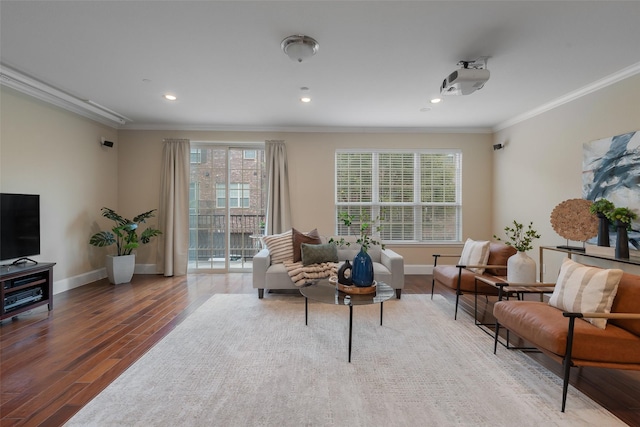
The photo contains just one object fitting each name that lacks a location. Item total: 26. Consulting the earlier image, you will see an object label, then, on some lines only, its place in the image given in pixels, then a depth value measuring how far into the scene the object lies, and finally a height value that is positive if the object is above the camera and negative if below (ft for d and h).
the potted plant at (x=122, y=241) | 15.19 -1.74
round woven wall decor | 11.05 -0.33
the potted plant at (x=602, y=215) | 10.06 -0.10
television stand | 9.87 -2.85
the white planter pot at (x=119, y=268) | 15.21 -3.13
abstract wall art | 9.95 +1.50
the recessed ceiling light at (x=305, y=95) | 11.97 +4.88
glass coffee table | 8.34 -2.57
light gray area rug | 5.71 -3.97
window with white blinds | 18.28 +1.19
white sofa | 12.84 -2.83
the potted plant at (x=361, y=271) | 9.11 -1.90
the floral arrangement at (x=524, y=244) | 9.70 -1.09
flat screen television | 10.81 -0.69
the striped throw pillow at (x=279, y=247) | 13.96 -1.82
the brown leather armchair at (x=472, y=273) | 11.15 -2.48
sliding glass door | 18.10 +0.41
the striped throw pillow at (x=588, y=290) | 6.57 -1.82
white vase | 9.44 -1.87
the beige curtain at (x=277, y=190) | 17.43 +1.14
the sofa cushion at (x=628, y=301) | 6.36 -1.98
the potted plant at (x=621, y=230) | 9.45 -0.57
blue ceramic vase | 9.11 -1.89
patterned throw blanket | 12.53 -2.67
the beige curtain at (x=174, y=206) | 17.17 +0.15
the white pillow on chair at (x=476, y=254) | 12.19 -1.81
